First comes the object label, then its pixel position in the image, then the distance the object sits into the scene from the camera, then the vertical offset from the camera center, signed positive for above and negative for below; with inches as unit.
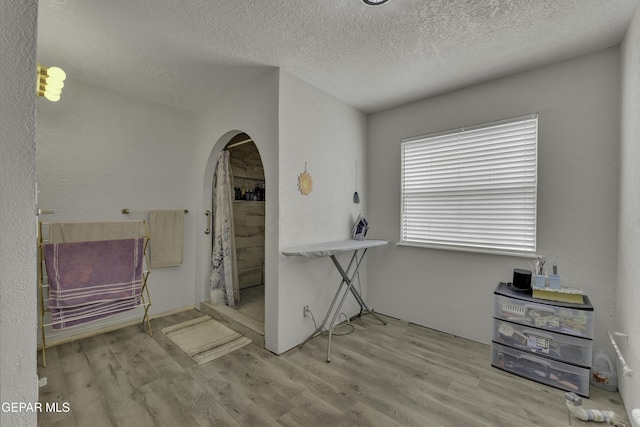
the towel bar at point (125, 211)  116.4 +0.0
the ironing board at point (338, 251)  91.6 -13.8
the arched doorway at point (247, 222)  146.9 -6.0
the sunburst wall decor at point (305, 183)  104.0 +12.1
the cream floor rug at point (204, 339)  96.0 -50.3
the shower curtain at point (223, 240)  134.4 -14.1
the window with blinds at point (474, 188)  94.7 +10.9
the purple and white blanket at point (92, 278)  92.1 -25.0
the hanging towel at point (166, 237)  123.7 -12.0
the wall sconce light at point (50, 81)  74.7 +36.4
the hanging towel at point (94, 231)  97.6 -7.9
